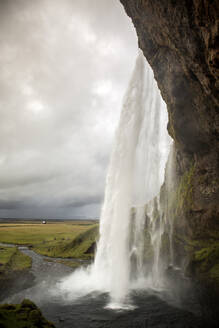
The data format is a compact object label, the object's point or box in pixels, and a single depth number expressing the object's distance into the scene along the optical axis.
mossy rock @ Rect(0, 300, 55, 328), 12.48
